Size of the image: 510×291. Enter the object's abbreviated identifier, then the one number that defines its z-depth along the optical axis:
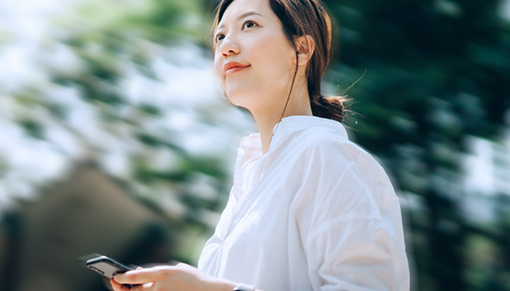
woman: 1.26
